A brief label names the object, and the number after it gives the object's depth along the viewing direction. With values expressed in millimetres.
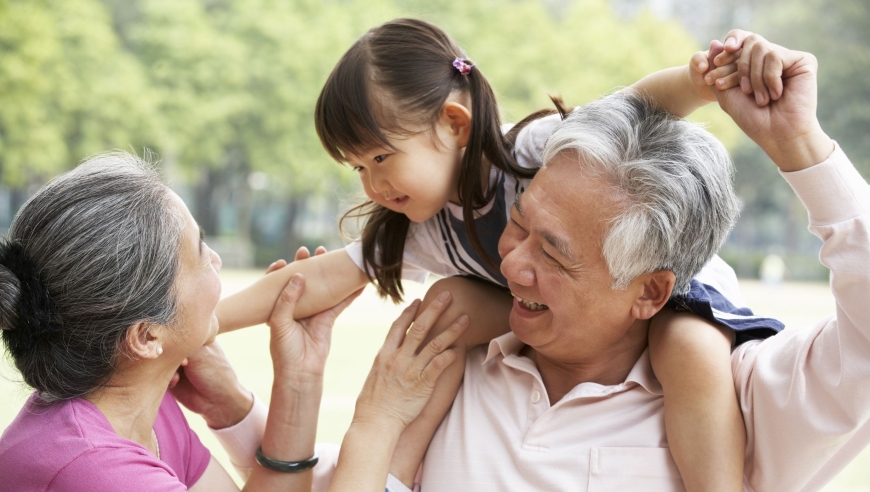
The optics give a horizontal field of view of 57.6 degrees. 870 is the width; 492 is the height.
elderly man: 1299
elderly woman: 1278
